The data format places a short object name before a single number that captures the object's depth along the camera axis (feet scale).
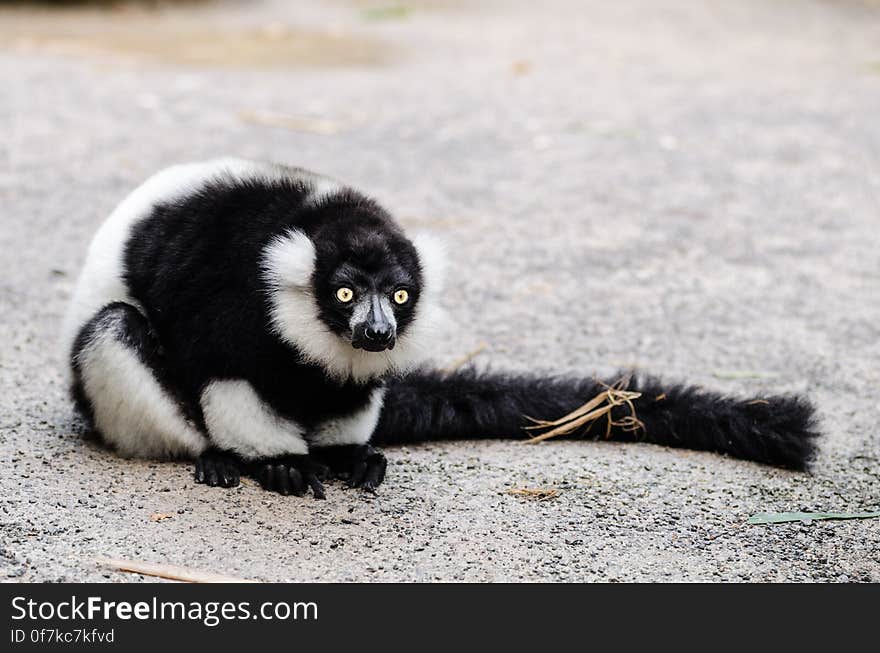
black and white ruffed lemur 13.75
